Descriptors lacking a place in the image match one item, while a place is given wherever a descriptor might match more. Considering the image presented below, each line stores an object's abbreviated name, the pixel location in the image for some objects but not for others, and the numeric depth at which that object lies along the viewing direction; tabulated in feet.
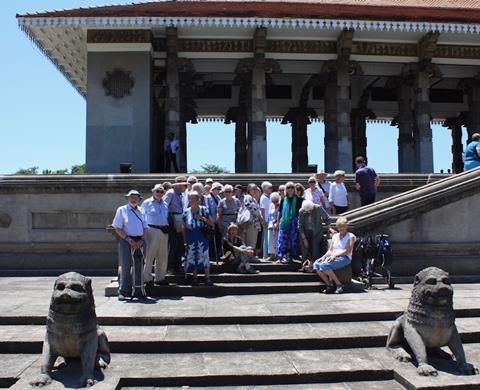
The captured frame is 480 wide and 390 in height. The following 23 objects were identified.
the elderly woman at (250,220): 30.81
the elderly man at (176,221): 28.58
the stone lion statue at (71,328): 16.71
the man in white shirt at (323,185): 33.63
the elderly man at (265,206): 33.37
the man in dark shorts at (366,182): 35.04
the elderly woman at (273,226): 32.94
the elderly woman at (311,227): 29.96
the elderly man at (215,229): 30.63
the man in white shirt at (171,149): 53.36
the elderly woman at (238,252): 29.68
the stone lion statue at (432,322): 17.57
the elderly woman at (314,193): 32.01
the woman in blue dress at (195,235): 27.35
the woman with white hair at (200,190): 28.78
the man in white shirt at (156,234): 26.81
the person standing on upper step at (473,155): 38.04
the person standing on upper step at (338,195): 33.65
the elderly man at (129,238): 25.39
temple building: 52.26
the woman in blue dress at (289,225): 31.35
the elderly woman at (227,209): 30.73
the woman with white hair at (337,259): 27.48
